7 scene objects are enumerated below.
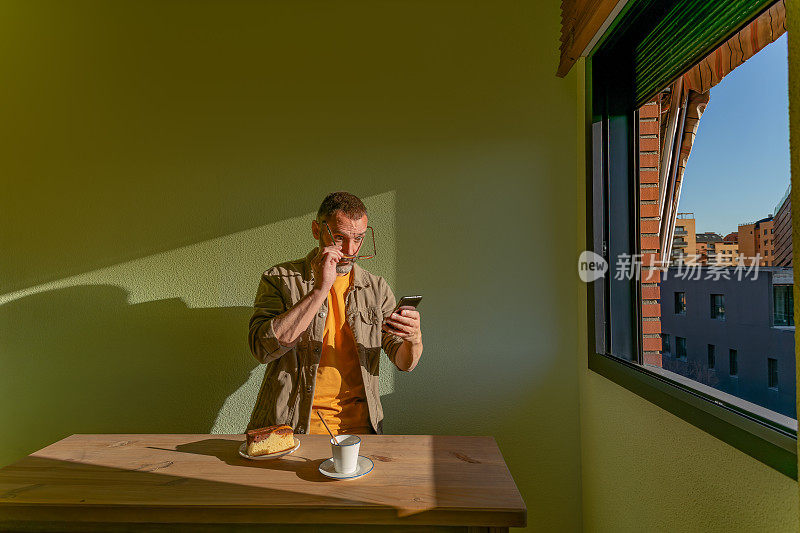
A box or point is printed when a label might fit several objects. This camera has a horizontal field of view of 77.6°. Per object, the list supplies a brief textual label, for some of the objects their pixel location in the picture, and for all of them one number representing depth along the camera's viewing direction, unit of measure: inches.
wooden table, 44.6
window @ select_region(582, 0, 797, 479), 49.4
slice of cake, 55.4
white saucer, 50.3
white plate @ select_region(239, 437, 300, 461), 54.9
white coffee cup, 50.6
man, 71.1
